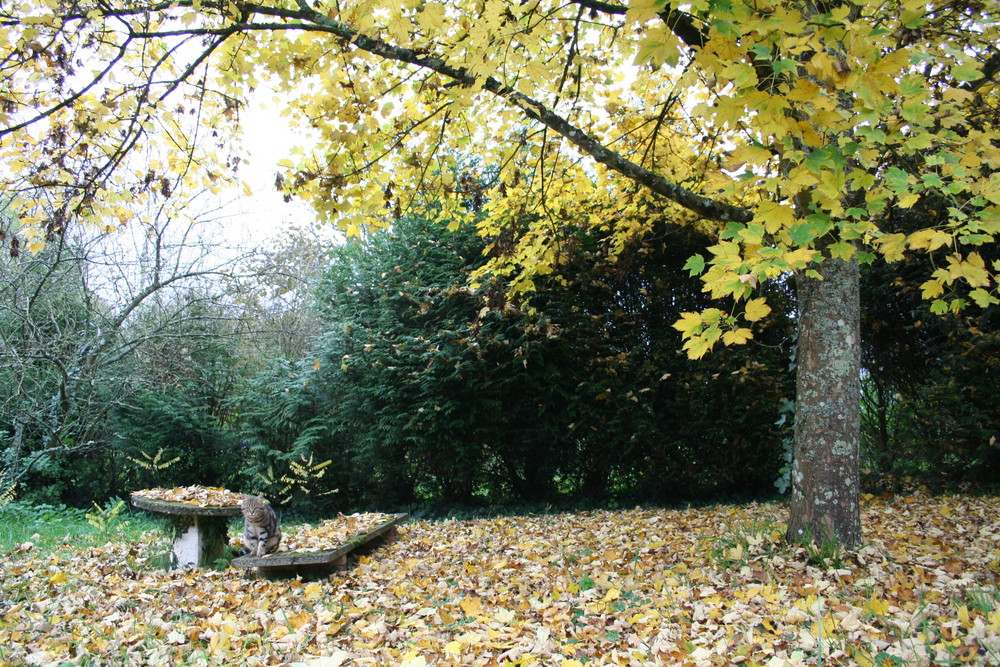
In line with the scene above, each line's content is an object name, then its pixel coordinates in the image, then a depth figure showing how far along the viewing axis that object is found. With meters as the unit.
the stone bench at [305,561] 4.00
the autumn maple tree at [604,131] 2.20
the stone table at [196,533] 4.50
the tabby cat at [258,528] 4.24
